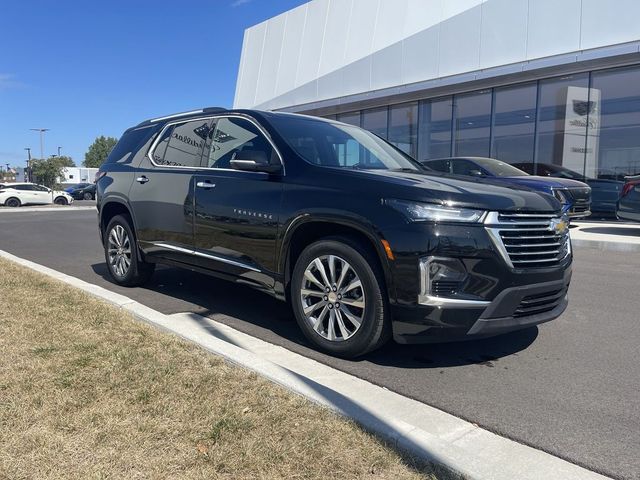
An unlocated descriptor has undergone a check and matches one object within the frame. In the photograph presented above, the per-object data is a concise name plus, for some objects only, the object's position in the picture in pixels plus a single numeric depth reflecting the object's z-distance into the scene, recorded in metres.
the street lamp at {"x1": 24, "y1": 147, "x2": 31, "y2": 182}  69.56
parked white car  32.38
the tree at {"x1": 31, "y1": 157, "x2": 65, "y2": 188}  69.19
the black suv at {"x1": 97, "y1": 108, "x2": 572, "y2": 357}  3.53
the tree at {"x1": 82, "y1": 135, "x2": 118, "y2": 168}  123.25
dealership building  15.53
